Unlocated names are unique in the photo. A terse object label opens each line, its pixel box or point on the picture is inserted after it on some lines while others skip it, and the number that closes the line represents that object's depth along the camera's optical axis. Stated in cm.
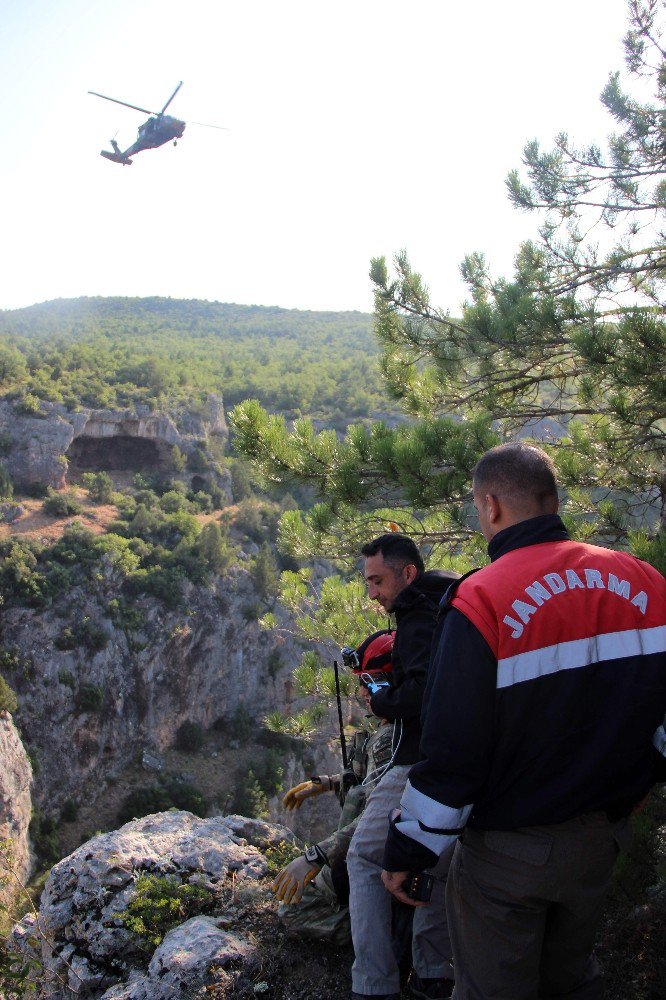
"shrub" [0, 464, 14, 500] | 2739
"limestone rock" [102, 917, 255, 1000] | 257
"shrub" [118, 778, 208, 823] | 2084
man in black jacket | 208
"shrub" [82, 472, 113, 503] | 3042
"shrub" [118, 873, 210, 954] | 292
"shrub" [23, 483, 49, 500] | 2897
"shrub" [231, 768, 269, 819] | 2183
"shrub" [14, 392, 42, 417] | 3022
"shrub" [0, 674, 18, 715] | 1831
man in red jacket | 142
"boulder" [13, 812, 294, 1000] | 264
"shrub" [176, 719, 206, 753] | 2547
